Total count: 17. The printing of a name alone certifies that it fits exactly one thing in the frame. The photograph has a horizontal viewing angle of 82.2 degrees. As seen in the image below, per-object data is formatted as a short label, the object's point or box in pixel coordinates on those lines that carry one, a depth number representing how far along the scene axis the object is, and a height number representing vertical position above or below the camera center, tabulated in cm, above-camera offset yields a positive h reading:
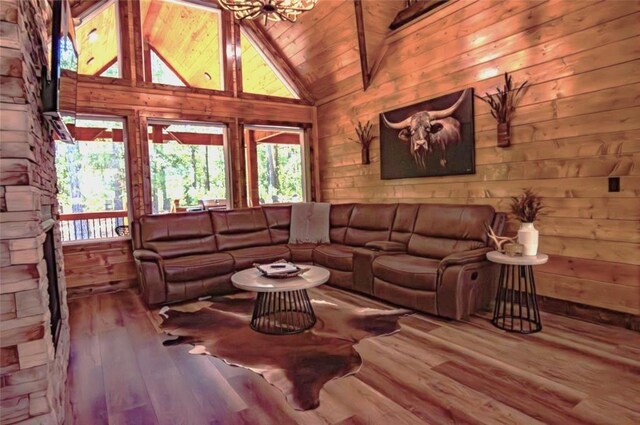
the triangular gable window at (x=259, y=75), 563 +196
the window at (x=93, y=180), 442 +32
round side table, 280 -102
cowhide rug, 226 -109
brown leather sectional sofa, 316 -61
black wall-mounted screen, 194 +79
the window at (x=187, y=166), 496 +51
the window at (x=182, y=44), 491 +225
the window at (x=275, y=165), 576 +55
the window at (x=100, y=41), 445 +208
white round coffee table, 284 -93
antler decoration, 305 -43
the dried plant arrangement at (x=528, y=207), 291 -16
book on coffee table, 302 -60
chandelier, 313 +168
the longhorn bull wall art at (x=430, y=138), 384 +62
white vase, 286 -41
